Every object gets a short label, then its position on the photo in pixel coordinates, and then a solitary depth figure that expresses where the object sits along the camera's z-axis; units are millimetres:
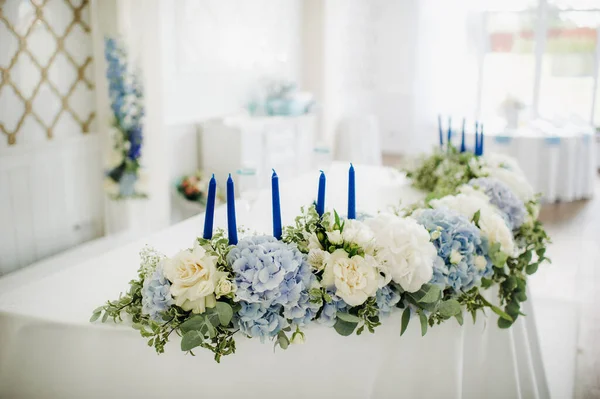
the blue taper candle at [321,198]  1317
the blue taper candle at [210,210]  1229
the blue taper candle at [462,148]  2514
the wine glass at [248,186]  1990
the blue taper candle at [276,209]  1298
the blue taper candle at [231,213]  1228
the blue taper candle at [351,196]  1371
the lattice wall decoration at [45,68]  3168
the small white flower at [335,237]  1296
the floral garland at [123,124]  3619
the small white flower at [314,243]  1322
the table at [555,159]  5566
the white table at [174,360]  1336
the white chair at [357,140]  5582
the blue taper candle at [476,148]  2367
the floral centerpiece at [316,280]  1194
